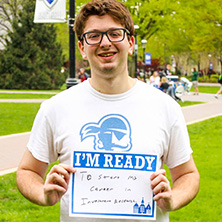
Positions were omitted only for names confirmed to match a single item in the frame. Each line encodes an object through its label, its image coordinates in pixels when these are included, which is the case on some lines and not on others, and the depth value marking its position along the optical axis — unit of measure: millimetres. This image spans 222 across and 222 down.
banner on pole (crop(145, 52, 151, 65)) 31766
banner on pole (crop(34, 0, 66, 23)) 8211
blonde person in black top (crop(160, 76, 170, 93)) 24172
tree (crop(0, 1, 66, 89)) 35844
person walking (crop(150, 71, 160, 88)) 25983
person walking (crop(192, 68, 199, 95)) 31981
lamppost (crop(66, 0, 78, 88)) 9047
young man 2334
